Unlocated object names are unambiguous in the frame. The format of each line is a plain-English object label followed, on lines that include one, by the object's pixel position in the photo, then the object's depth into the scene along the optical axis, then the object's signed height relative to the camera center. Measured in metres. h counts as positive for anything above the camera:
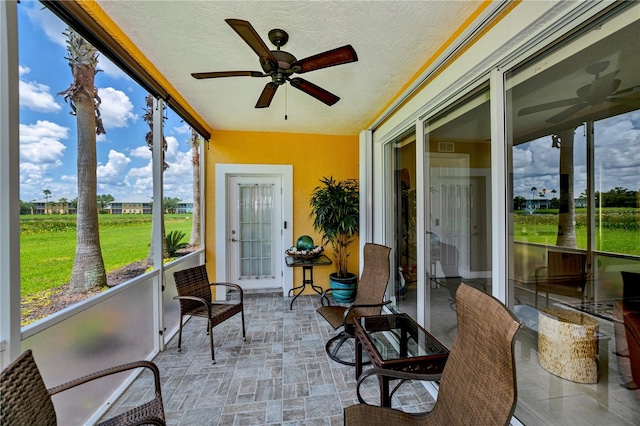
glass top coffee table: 1.61 -0.99
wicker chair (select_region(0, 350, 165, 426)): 0.98 -0.75
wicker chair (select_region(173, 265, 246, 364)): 2.63 -0.97
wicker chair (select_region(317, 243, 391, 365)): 2.58 -0.92
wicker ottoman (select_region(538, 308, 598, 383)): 1.85 -1.01
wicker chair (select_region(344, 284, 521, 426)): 0.98 -0.73
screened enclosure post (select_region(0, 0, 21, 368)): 1.22 +0.13
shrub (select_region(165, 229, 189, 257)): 3.31 -0.37
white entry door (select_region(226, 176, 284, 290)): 4.59 -0.32
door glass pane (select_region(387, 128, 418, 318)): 3.04 -0.11
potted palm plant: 4.04 -0.07
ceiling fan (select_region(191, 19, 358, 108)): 1.53 +1.04
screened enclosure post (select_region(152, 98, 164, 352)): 2.70 -0.04
